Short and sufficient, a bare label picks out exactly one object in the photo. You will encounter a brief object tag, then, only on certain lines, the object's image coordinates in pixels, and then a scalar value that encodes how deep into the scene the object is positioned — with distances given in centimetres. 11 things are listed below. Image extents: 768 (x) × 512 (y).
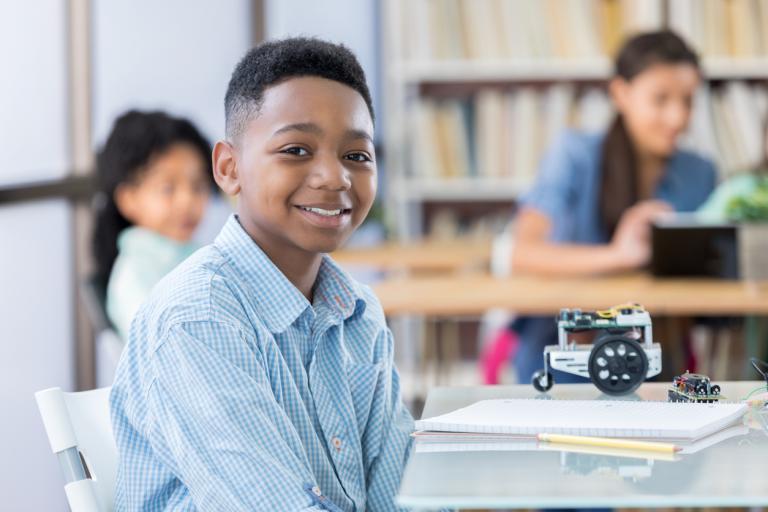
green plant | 362
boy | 187
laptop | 361
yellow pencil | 182
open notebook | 187
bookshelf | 542
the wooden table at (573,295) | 334
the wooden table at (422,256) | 476
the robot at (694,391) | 205
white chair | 198
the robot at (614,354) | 210
